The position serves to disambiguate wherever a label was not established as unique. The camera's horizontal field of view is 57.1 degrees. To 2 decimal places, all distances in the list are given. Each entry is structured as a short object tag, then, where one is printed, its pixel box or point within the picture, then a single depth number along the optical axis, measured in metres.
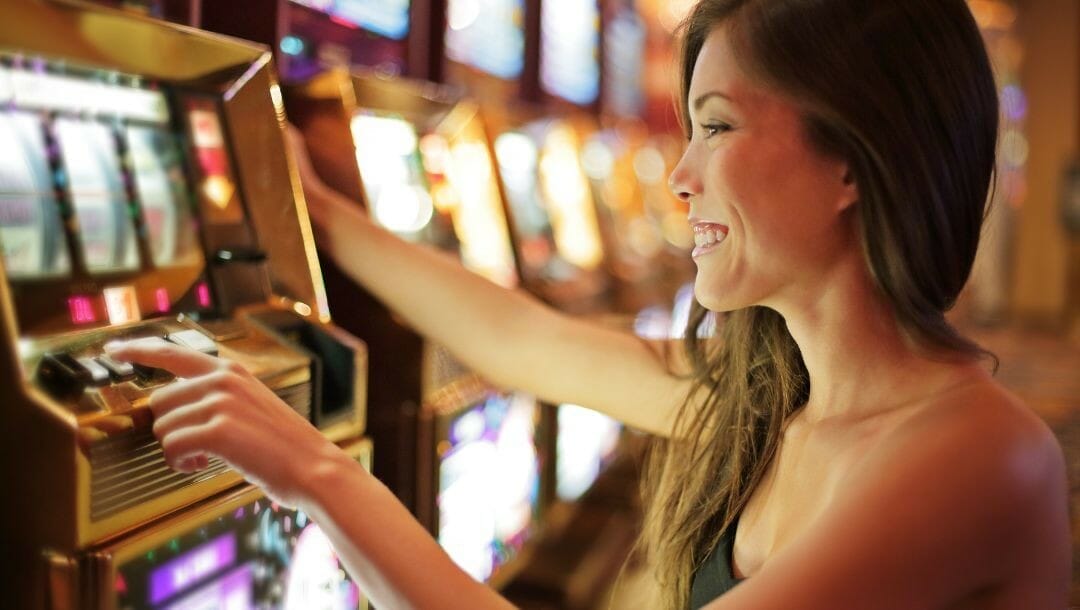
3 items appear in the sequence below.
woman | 1.04
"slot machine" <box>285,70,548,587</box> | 1.96
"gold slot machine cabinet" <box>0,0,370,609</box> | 1.04
